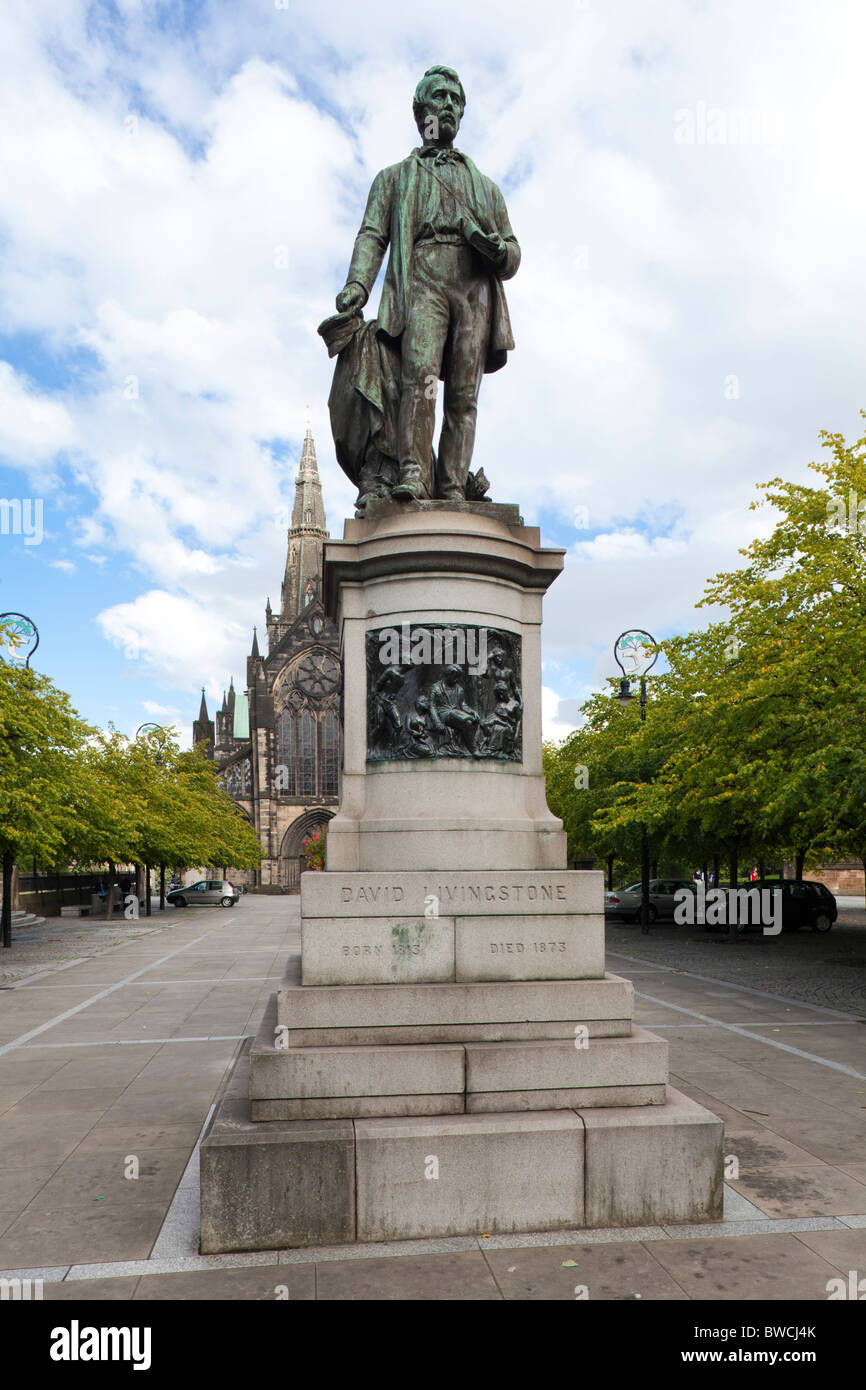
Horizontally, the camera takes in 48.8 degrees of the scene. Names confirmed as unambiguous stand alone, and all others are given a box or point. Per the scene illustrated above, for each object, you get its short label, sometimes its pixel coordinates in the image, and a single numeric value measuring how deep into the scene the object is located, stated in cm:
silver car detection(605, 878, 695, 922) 3180
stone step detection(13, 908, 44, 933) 3091
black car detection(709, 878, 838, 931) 2788
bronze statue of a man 664
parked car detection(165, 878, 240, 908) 4672
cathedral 7750
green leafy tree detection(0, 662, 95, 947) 1838
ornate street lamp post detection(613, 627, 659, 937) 2588
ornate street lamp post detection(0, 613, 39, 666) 2847
